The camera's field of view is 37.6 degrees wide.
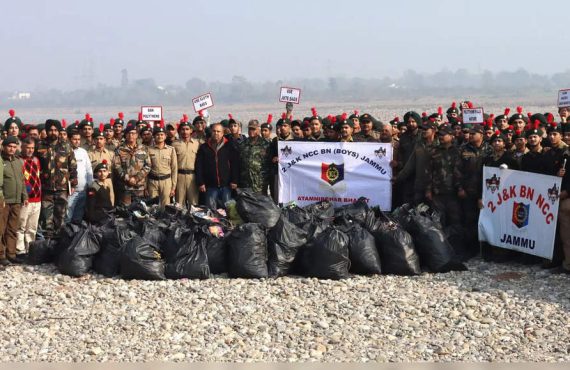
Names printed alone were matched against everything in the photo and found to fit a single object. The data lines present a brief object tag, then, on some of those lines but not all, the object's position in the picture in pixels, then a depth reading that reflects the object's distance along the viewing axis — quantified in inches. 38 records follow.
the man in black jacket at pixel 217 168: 423.8
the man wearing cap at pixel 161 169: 423.2
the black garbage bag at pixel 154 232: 361.7
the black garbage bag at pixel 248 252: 350.0
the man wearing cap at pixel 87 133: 431.5
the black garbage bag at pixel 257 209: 379.2
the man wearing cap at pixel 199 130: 484.2
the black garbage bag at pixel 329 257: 345.4
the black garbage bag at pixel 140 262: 347.9
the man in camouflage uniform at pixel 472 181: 389.2
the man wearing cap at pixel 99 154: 427.7
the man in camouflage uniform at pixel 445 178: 392.5
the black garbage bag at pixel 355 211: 381.7
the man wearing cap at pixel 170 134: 468.9
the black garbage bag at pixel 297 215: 385.1
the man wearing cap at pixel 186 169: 434.6
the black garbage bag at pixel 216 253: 355.9
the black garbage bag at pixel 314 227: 360.8
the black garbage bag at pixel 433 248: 360.2
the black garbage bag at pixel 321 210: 392.9
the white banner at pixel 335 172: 422.0
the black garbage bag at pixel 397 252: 353.7
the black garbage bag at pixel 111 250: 360.5
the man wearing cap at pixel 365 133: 432.8
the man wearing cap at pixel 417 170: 404.8
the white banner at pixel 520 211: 359.6
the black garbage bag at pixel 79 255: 362.0
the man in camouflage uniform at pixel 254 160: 426.6
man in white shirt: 411.2
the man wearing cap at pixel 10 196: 375.2
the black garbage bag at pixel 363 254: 350.9
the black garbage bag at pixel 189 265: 348.8
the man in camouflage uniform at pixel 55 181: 402.6
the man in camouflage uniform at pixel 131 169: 413.1
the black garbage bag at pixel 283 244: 352.5
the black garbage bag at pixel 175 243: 354.9
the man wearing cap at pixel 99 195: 409.7
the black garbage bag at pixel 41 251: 386.6
